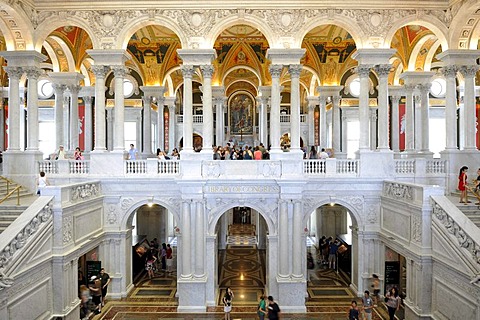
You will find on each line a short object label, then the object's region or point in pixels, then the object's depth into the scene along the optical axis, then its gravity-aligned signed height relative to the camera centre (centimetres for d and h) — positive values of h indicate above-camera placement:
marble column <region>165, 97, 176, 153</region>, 2600 +265
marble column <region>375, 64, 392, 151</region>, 1625 +210
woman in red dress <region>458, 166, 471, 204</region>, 1257 -83
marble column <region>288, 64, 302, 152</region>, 1616 +213
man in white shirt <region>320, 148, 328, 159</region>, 1687 +23
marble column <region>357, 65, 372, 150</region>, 1627 +216
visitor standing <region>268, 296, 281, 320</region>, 1158 -431
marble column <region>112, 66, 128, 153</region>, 1638 +197
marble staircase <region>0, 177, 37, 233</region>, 1162 -134
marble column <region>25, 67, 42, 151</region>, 1619 +223
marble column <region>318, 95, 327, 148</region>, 2289 +222
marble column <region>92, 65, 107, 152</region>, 1634 +223
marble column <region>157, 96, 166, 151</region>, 2280 +222
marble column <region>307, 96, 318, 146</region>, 2652 +285
